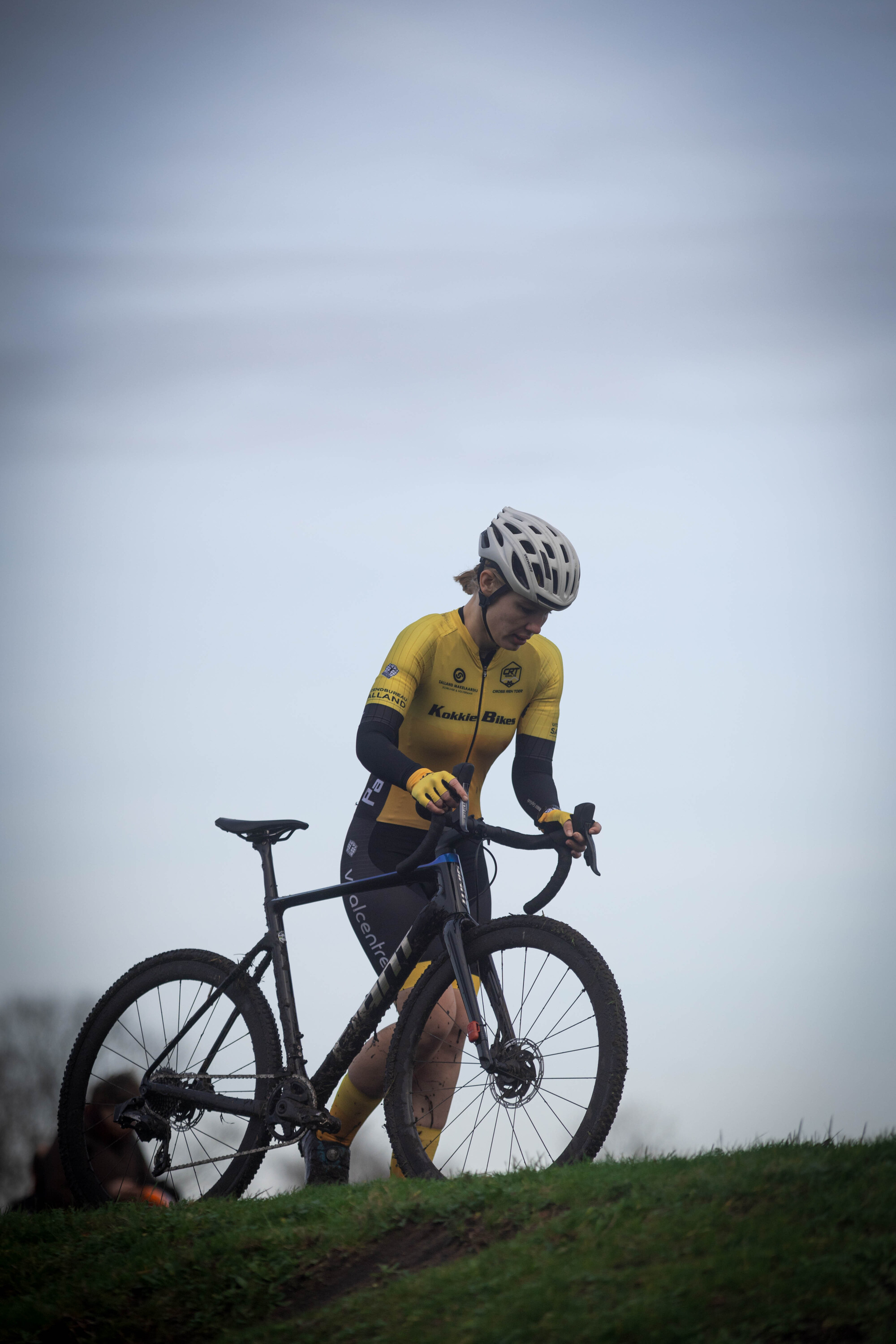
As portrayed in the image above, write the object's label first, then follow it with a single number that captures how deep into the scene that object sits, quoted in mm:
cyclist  10625
